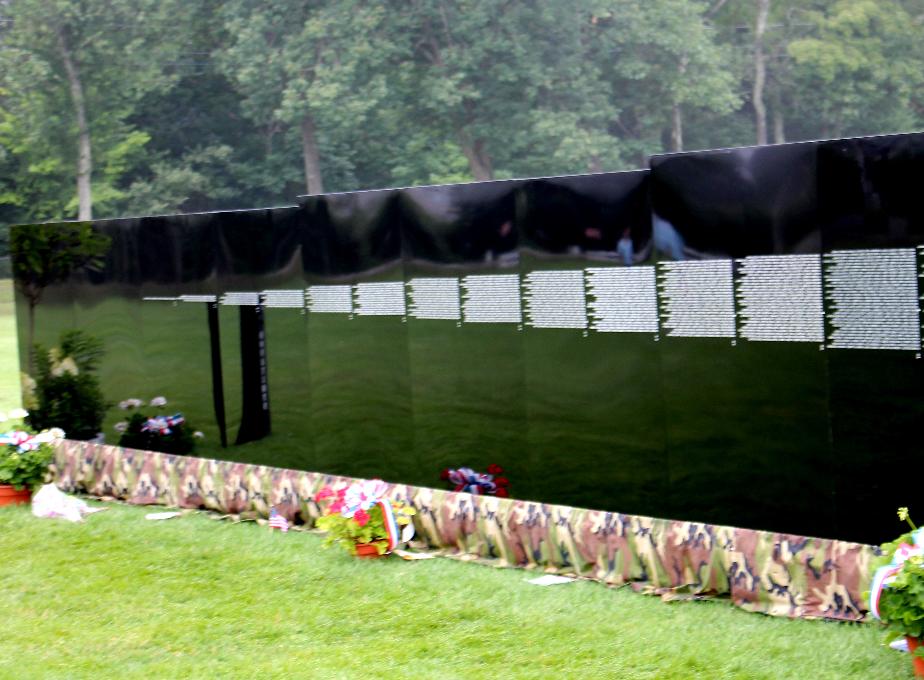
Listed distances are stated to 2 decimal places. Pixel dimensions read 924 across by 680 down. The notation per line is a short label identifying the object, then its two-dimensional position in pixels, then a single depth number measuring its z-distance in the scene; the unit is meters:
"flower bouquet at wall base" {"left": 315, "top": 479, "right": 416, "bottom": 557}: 8.32
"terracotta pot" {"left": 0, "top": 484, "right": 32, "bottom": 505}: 10.97
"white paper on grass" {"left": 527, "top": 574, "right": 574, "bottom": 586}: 7.48
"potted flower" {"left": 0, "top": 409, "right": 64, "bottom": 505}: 10.89
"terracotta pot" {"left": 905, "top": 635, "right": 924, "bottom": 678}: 5.36
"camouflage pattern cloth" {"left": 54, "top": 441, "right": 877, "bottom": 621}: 6.45
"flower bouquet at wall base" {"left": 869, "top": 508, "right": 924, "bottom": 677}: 5.27
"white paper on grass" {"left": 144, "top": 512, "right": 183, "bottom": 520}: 10.21
